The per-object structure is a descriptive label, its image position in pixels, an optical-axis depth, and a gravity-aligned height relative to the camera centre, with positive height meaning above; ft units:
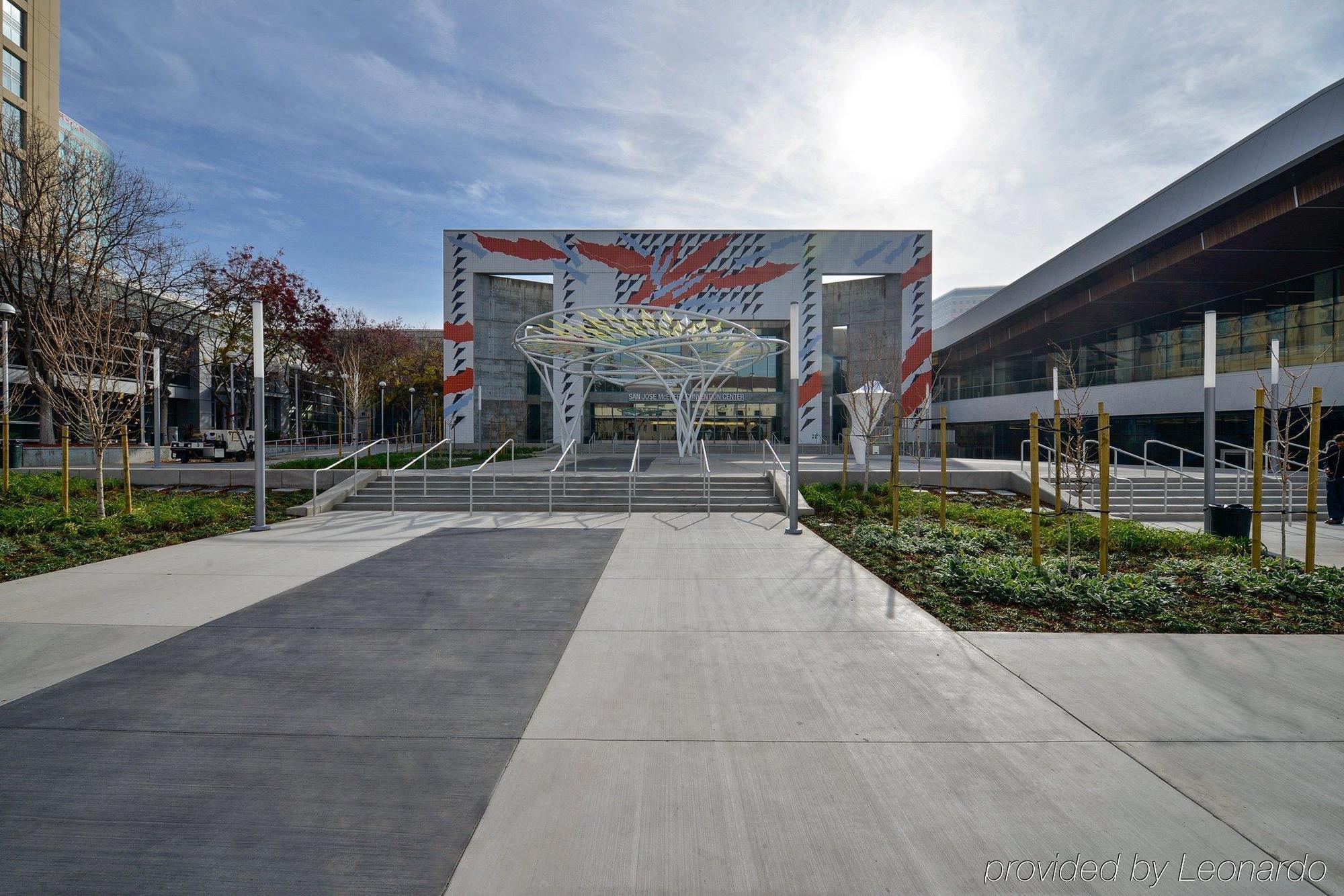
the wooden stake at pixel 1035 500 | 24.91 -2.72
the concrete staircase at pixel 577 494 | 49.16 -4.73
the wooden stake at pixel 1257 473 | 25.02 -1.56
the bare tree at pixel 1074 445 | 27.96 -0.51
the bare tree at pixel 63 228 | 77.87 +28.95
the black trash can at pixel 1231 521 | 33.65 -4.77
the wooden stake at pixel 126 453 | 38.52 -0.92
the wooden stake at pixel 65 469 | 37.99 -1.92
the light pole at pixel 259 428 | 36.37 +0.64
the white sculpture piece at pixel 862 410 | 54.29 +2.80
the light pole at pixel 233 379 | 128.26 +12.99
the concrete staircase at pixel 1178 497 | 47.06 -5.01
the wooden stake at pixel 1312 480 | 23.67 -1.77
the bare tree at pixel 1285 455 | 24.30 -0.93
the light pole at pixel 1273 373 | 30.53 +4.49
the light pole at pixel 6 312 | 49.09 +11.50
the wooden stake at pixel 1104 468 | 21.66 -1.18
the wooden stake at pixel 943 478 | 33.71 -2.37
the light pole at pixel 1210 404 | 34.71 +1.82
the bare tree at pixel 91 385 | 39.40 +3.61
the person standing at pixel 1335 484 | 41.57 -3.40
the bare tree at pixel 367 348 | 138.02 +23.05
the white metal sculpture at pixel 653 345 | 72.13 +12.32
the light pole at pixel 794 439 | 37.58 -0.13
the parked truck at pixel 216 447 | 95.22 -1.25
